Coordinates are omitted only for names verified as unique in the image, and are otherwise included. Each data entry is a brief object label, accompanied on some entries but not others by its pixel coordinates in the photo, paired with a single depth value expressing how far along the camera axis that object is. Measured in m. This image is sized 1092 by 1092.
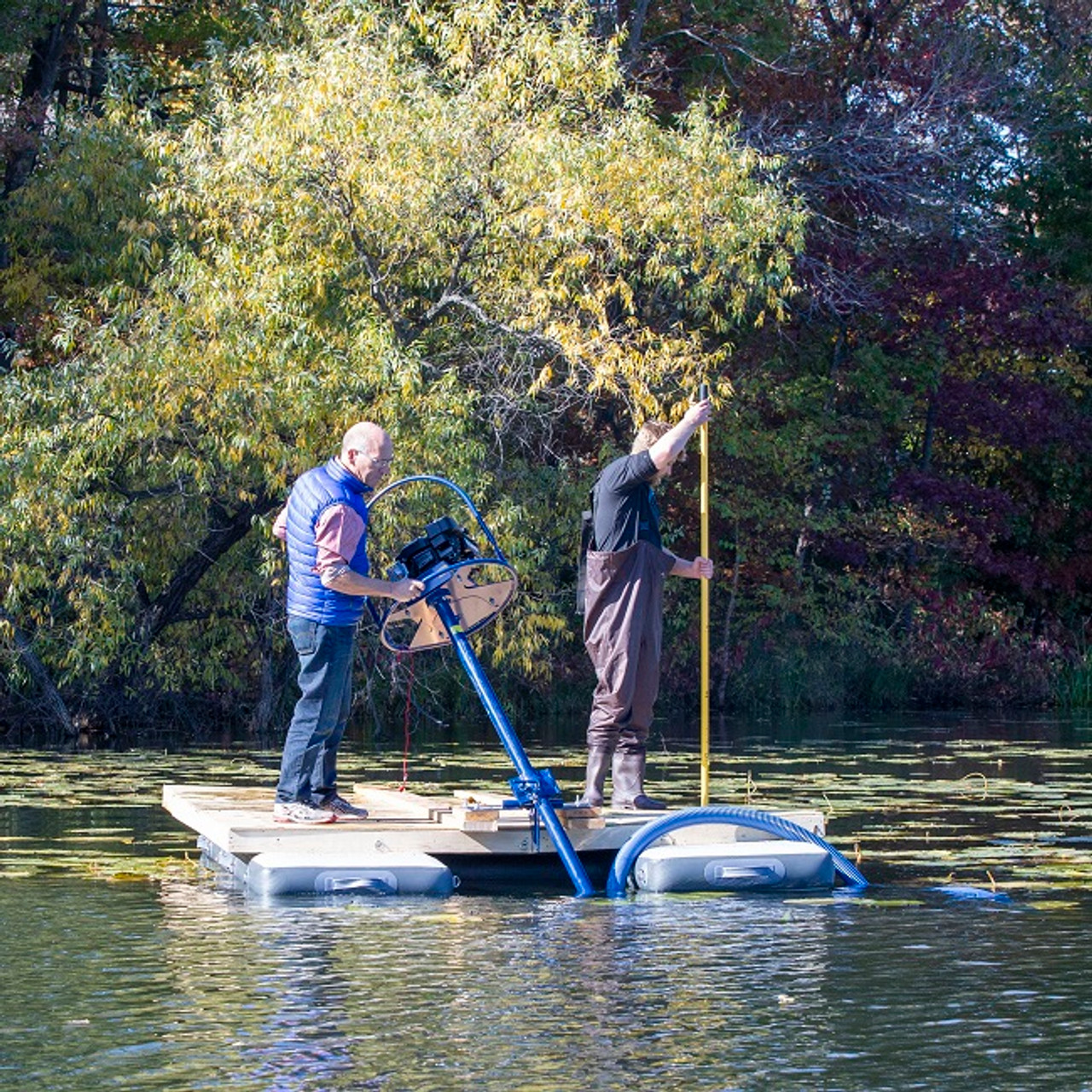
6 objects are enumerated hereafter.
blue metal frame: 18.66
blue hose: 18.65
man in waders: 20.22
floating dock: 18.11
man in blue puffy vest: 18.39
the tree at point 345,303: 34.56
